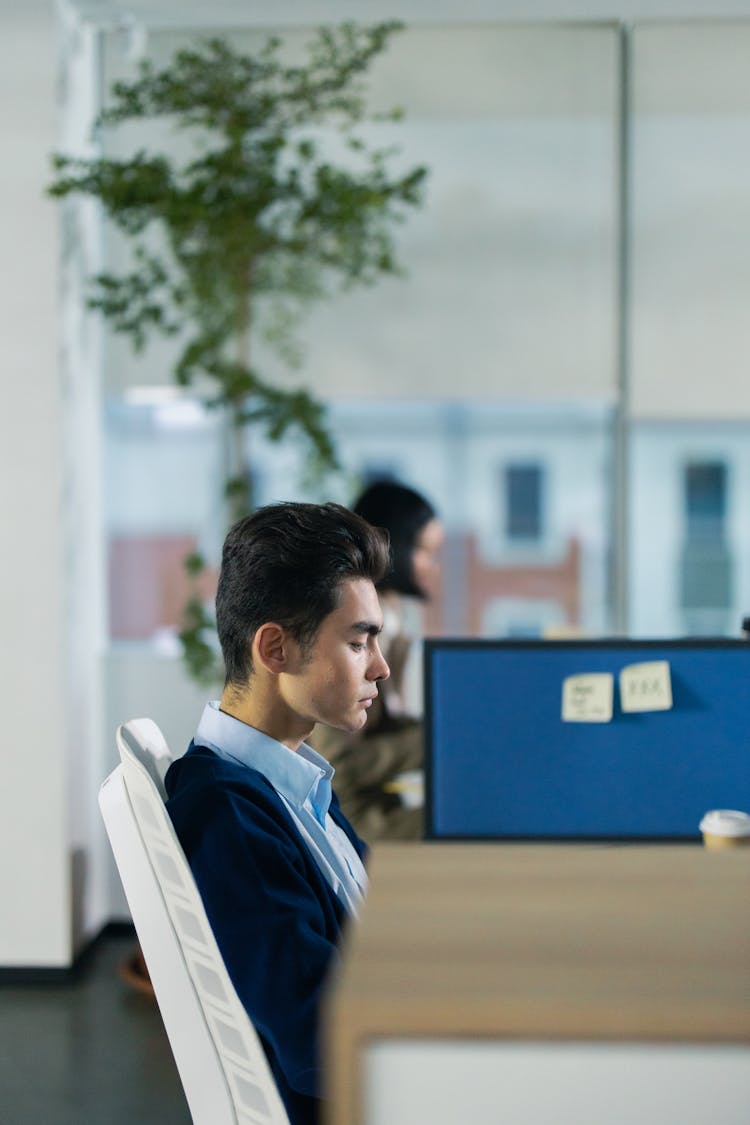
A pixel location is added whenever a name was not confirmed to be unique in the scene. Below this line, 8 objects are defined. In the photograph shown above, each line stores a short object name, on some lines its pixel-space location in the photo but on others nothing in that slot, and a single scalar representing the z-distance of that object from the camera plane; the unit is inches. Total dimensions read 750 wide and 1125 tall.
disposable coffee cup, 148.9
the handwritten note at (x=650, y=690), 160.6
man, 129.8
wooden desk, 76.8
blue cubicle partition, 160.8
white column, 225.3
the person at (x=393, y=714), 192.6
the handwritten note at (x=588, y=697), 160.7
